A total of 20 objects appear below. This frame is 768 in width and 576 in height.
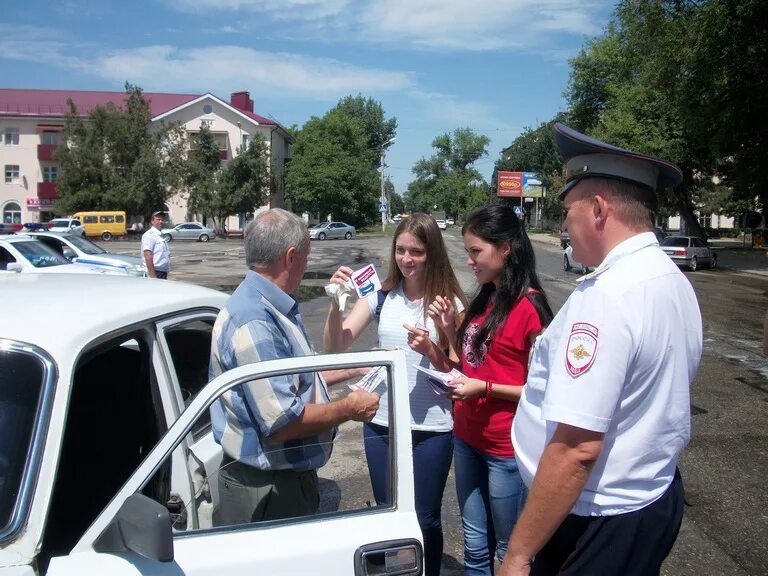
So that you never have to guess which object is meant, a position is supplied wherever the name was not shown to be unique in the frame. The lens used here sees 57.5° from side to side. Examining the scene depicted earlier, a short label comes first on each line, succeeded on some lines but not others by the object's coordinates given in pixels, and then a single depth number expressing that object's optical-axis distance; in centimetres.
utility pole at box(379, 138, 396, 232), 6694
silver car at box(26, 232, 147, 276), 1552
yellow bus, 5134
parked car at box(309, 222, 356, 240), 5498
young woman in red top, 280
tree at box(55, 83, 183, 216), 5319
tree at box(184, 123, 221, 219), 5484
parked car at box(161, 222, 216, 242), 5126
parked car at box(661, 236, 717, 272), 2869
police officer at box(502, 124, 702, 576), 172
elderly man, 213
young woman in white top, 301
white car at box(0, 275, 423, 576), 186
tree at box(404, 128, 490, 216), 11553
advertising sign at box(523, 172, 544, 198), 8694
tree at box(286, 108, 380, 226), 6862
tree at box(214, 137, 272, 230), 5475
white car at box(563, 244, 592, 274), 2546
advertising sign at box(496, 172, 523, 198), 8850
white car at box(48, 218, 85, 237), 4609
